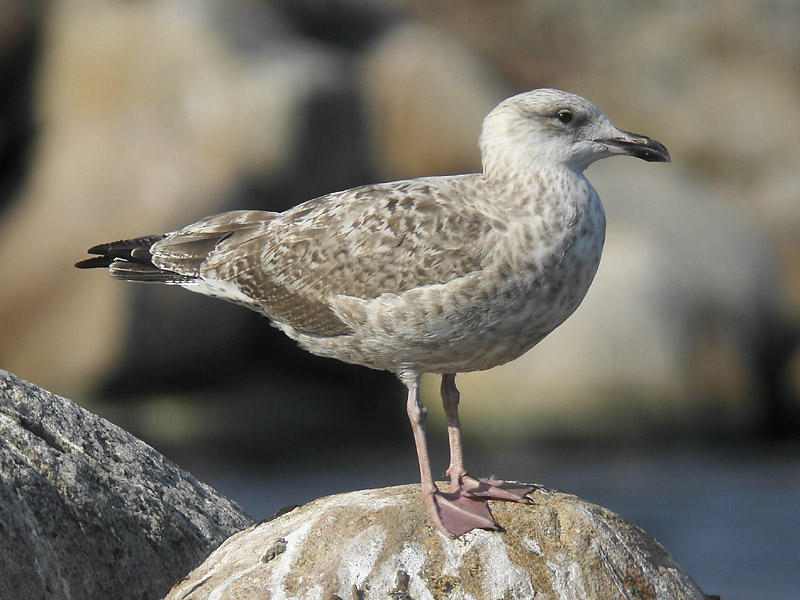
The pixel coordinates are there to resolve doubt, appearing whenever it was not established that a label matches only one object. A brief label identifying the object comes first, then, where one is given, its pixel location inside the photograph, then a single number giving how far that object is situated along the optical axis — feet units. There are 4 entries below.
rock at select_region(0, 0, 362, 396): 126.31
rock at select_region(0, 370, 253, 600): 41.78
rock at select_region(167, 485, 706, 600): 39.45
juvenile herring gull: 42.16
